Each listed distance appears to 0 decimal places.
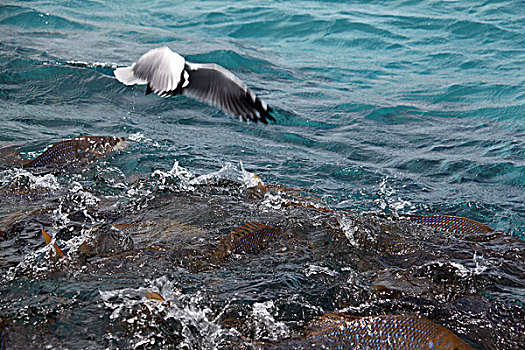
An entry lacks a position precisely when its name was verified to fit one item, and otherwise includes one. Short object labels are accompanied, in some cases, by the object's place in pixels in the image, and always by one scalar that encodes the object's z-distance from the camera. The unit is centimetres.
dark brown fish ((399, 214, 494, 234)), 743
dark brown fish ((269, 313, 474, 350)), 455
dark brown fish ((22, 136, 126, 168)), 949
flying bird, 771
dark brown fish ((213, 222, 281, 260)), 640
